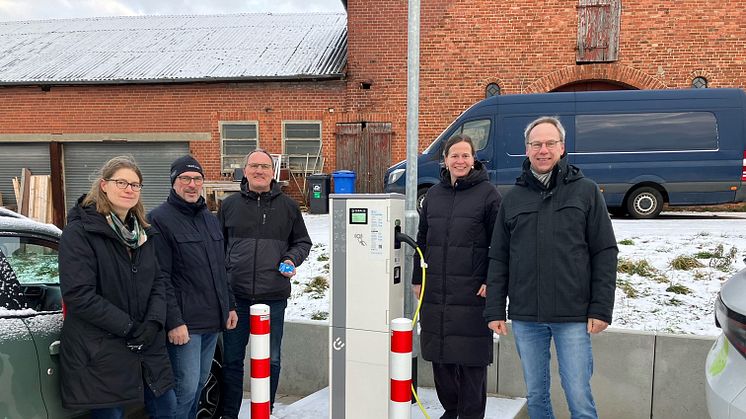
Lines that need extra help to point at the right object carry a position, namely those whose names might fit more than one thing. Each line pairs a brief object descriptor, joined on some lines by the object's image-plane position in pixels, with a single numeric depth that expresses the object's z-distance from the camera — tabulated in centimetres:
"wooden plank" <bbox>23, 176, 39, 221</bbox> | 1505
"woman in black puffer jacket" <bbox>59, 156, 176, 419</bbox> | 251
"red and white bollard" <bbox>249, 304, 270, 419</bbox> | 320
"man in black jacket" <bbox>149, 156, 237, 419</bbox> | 310
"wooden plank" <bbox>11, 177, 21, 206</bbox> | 1530
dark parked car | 245
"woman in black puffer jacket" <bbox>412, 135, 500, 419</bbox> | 337
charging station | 355
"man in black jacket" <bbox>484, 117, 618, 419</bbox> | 287
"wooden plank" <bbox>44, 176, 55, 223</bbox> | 1512
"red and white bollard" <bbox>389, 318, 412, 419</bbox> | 283
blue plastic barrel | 1266
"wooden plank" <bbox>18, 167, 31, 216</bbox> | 1508
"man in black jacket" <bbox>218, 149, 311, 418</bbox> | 373
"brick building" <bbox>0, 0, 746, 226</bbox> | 1248
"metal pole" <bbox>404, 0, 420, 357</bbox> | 391
